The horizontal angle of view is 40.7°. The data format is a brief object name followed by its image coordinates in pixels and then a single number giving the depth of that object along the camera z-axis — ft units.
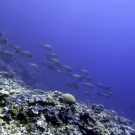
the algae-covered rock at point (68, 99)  15.92
